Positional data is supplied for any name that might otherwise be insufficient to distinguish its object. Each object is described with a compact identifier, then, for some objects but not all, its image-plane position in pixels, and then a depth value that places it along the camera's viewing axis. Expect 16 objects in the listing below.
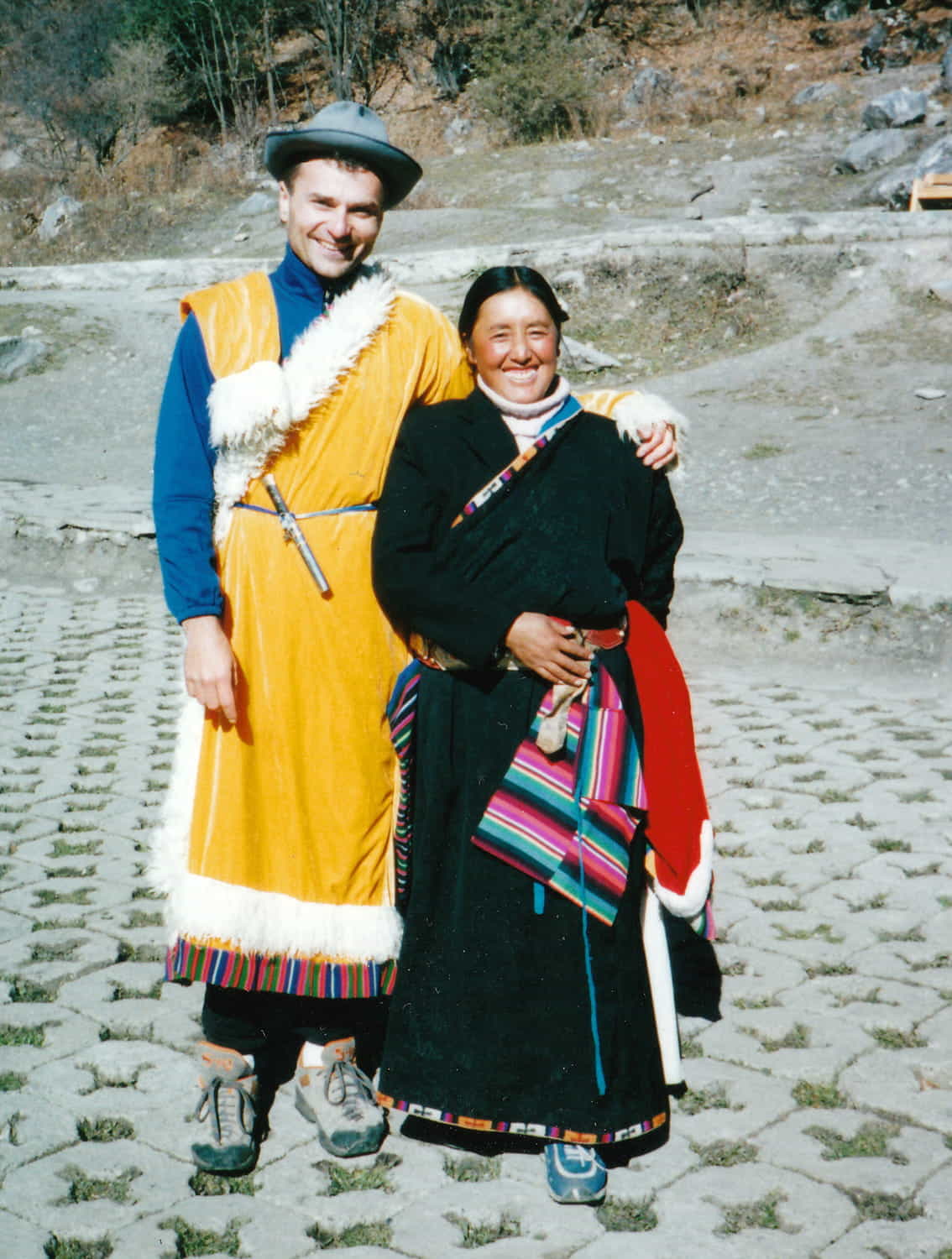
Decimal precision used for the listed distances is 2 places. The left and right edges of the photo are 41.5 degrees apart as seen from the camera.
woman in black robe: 2.40
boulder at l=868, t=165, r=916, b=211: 14.58
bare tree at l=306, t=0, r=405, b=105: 27.45
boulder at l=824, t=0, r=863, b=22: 25.50
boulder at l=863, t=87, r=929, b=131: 17.59
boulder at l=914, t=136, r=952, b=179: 14.73
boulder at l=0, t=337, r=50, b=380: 12.15
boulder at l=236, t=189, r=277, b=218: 18.02
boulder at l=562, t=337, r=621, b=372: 11.12
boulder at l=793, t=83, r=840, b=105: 20.86
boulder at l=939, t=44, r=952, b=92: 19.70
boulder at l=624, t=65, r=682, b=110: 22.75
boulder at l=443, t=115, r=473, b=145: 24.39
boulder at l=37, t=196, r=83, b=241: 19.83
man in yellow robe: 2.46
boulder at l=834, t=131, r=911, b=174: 16.12
